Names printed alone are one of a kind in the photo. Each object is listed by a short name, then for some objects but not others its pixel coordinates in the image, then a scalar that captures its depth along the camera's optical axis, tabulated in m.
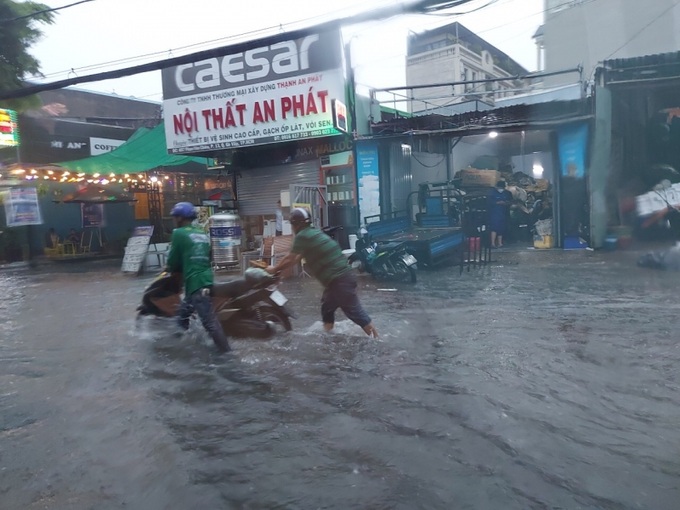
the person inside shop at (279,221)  13.16
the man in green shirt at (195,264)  5.73
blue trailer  11.73
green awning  17.77
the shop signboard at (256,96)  14.02
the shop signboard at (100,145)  23.78
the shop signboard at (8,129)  18.59
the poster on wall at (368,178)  14.95
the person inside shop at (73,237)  22.44
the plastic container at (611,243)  14.17
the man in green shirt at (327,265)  6.09
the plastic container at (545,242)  15.24
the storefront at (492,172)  13.85
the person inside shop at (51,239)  21.97
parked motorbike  10.86
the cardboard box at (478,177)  16.75
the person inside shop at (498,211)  15.11
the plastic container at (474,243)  12.81
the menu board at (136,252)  15.35
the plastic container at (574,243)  14.69
